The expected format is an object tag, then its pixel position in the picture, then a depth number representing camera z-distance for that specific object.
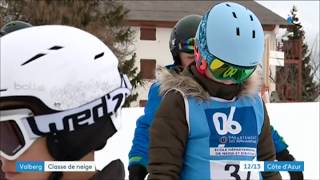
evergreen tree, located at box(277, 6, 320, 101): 42.03
